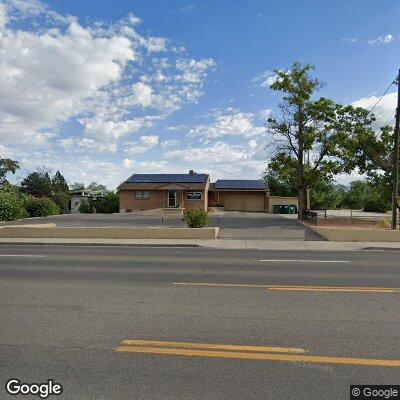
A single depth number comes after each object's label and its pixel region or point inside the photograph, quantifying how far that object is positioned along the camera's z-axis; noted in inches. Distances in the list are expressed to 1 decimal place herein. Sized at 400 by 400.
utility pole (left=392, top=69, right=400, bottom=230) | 835.1
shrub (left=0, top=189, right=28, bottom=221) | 1136.8
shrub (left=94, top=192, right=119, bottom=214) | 2047.2
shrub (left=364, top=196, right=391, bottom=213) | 1879.9
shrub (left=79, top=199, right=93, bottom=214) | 2164.1
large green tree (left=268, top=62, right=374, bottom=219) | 1173.1
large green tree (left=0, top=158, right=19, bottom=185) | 2481.5
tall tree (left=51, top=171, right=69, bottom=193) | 3434.1
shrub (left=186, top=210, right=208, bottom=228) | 793.6
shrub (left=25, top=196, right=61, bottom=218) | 1357.7
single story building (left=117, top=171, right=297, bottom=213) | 1731.1
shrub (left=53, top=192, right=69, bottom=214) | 2532.2
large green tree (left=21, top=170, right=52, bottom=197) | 3309.5
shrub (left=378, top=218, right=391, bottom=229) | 982.7
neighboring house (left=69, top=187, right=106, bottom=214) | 2755.2
